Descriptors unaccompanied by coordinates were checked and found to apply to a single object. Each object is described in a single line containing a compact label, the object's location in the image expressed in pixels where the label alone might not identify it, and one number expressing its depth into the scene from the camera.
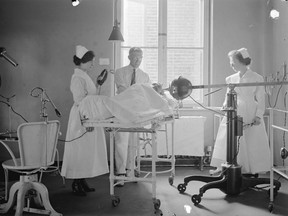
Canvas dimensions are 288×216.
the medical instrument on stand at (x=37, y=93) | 5.18
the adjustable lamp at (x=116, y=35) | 4.54
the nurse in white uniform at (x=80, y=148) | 3.64
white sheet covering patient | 3.08
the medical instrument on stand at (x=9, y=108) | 5.22
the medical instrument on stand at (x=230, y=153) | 3.53
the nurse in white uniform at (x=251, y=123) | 3.99
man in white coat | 4.46
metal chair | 2.85
